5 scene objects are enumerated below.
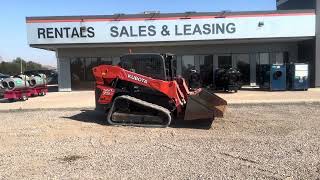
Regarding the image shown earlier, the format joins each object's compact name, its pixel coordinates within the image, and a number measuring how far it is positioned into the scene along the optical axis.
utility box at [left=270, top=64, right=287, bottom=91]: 14.21
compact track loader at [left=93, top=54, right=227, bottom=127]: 6.89
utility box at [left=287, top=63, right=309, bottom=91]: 14.09
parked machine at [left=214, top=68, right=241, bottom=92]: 13.91
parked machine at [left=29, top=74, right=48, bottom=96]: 13.40
